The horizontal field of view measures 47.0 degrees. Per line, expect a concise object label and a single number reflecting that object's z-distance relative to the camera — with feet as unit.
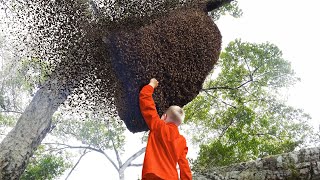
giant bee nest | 16.22
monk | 11.69
